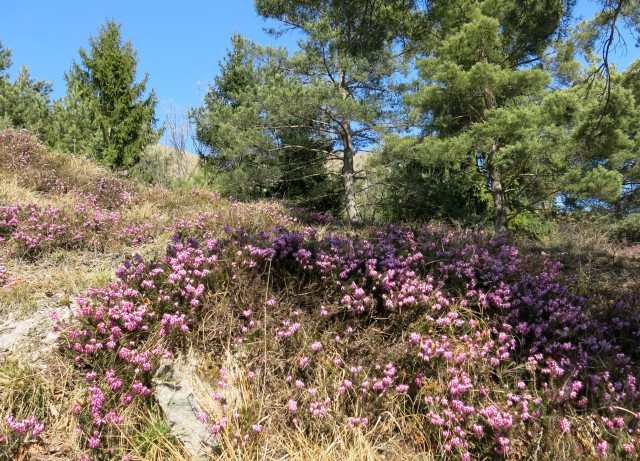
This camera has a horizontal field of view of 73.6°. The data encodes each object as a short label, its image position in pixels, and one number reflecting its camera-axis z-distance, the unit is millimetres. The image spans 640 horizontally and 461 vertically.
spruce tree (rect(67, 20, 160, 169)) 14516
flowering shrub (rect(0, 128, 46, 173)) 8125
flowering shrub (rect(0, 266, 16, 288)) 4246
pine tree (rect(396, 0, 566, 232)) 10781
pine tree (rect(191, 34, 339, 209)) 11820
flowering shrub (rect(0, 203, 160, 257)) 5137
